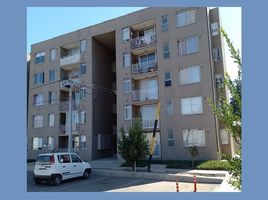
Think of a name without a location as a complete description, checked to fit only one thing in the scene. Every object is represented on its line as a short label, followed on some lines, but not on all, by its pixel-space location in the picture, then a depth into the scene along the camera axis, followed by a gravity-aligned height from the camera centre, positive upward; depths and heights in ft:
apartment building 59.78 +13.71
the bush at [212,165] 48.09 -10.27
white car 40.60 -8.55
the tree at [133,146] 49.47 -5.40
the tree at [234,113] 14.19 +0.60
